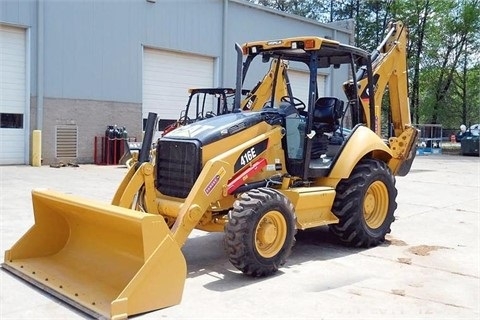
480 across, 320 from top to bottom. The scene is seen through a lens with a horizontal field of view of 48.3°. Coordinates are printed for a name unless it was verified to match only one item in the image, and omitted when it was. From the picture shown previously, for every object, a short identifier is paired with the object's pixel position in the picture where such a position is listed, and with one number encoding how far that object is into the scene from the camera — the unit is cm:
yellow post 1580
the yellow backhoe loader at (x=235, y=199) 441
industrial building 1573
